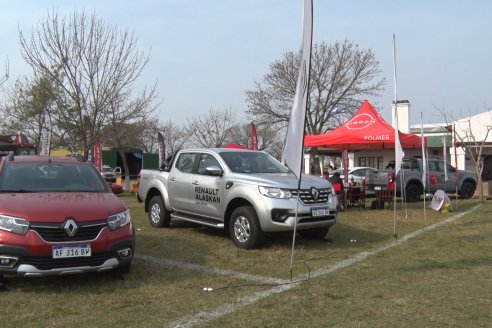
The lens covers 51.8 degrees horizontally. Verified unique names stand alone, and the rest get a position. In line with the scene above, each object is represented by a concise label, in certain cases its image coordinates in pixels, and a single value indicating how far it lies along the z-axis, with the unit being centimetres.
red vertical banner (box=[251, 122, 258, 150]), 2228
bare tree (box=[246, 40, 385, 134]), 3759
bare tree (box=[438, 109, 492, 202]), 2738
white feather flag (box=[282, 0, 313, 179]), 630
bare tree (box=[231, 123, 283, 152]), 5161
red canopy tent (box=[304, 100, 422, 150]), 1623
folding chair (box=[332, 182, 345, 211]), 1430
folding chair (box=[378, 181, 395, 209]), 1570
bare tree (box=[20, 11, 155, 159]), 1808
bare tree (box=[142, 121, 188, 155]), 6419
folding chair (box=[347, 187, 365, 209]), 1541
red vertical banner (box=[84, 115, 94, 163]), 1867
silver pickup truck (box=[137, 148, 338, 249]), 810
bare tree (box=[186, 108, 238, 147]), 5641
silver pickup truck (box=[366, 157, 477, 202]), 1831
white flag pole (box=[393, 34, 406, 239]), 1102
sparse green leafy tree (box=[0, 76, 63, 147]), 2024
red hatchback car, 544
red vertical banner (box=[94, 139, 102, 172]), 2378
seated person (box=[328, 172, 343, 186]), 1438
